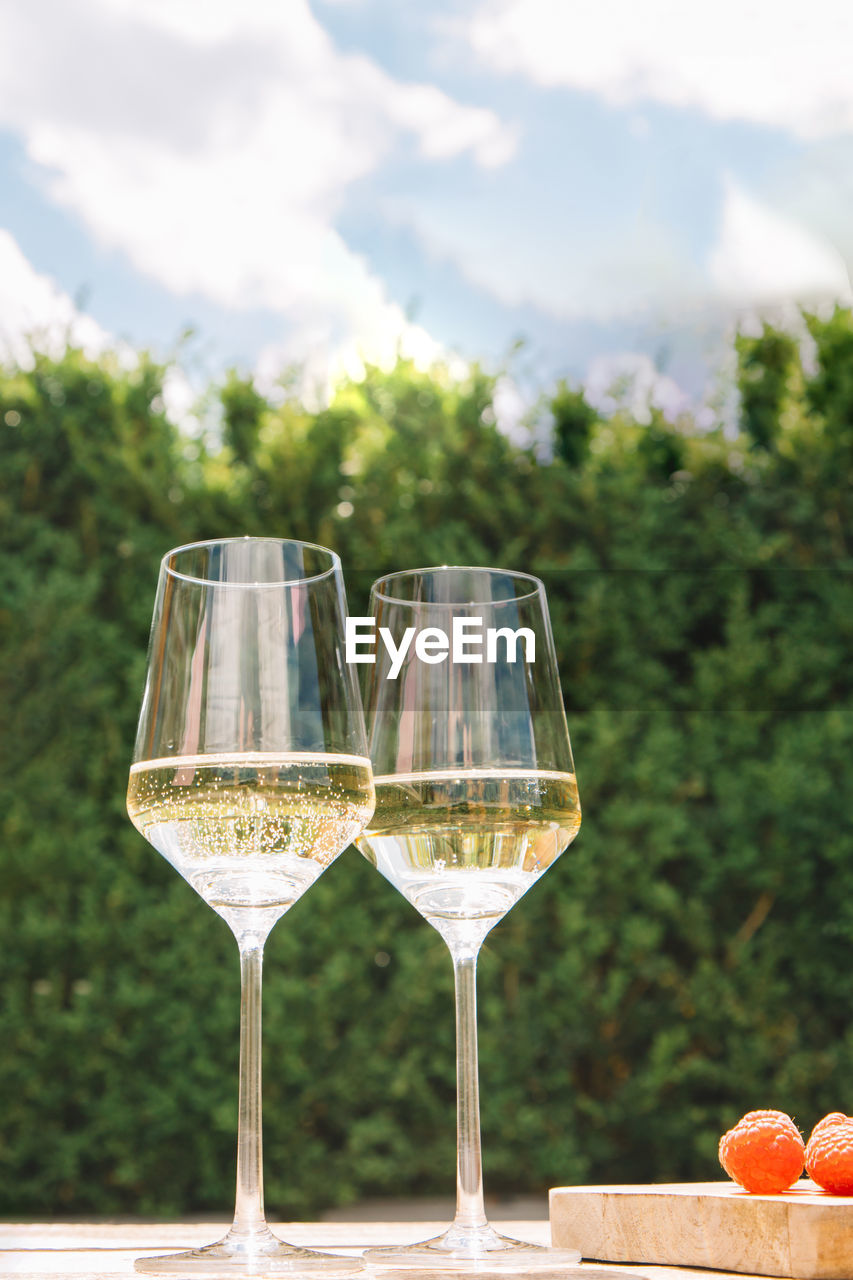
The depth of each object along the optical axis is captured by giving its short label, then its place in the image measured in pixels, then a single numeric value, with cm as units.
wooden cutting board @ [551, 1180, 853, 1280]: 58
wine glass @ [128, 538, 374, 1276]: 65
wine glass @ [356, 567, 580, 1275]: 73
